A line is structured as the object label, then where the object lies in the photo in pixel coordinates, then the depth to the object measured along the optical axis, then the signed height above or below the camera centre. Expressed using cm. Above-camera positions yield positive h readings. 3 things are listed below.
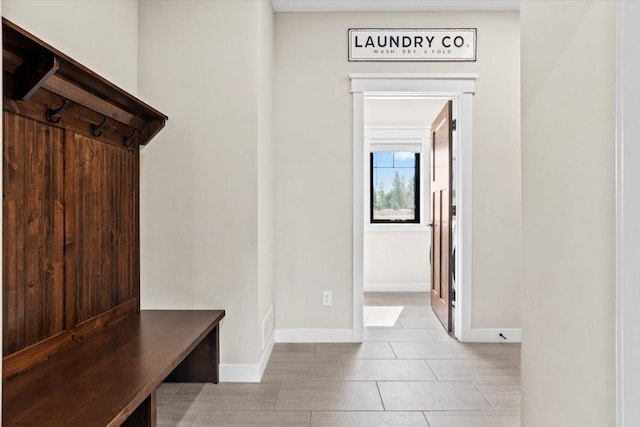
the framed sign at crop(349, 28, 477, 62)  363 +131
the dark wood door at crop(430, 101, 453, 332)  391 -5
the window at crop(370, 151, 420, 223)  613 +31
